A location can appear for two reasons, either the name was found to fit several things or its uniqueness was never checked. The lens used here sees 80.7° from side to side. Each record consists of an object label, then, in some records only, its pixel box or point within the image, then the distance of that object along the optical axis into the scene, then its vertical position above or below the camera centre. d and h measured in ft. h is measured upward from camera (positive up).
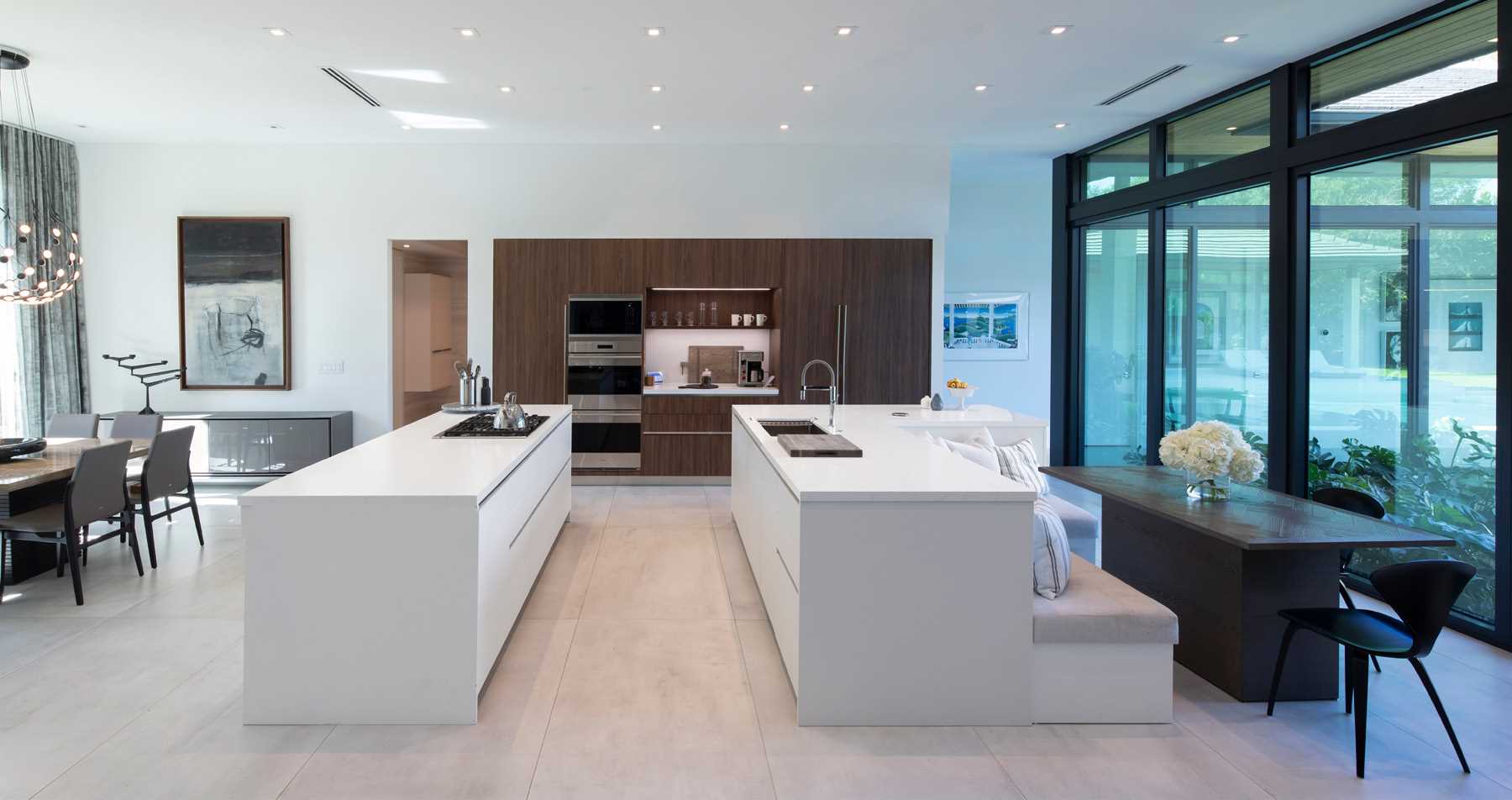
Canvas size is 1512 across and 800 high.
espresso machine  26.99 +0.13
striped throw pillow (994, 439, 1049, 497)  15.19 -1.70
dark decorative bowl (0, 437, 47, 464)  15.39 -1.32
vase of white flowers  11.41 -1.15
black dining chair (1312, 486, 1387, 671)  11.82 -1.84
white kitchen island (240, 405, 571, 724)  9.62 -2.53
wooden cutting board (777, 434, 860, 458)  12.57 -1.12
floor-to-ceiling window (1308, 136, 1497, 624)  13.50 +0.43
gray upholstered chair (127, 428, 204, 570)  16.48 -2.03
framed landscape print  33.71 +1.61
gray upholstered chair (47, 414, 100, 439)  19.63 -1.20
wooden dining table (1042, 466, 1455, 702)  9.92 -2.51
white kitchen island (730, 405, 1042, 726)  9.75 -2.59
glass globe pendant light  19.84 +3.55
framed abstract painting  25.55 +1.99
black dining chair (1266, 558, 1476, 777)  8.54 -2.58
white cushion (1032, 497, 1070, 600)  10.28 -2.22
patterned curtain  22.62 +1.49
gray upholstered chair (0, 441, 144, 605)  14.16 -2.29
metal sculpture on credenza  24.53 -0.14
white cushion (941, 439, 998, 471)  14.37 -1.40
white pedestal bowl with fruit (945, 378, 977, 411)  19.66 -0.48
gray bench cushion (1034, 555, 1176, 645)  9.87 -2.84
